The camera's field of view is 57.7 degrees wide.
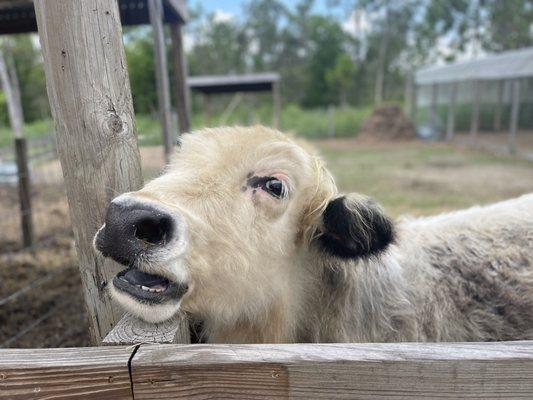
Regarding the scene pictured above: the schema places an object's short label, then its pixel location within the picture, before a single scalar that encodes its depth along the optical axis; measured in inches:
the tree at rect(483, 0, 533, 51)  1583.4
